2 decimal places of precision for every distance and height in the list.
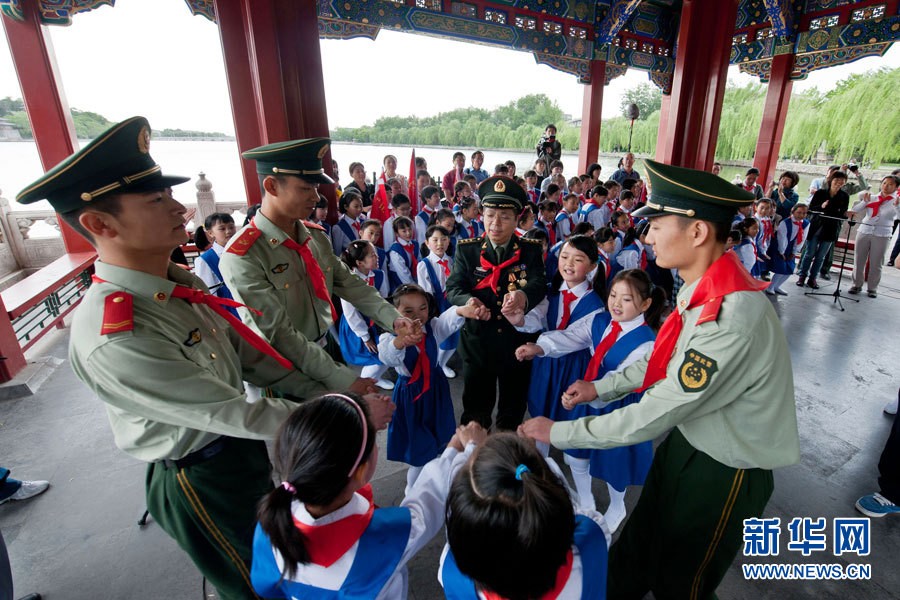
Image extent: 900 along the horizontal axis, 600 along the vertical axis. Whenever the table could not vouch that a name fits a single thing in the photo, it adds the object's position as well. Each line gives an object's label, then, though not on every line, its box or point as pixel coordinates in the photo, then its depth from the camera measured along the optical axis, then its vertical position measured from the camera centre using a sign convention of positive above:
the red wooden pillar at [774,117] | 9.59 +0.96
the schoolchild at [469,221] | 5.46 -0.71
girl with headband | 0.99 -0.84
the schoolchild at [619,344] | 2.16 -0.95
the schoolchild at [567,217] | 5.98 -0.73
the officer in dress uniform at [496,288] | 2.56 -0.73
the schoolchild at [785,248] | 6.14 -1.26
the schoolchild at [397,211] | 5.16 -0.52
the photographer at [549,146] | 9.52 +0.39
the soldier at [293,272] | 1.88 -0.50
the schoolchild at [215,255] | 3.85 -0.76
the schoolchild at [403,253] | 4.60 -0.91
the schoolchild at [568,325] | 2.50 -0.98
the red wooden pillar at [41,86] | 5.37 +1.13
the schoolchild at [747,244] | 5.16 -0.99
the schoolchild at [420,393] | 2.40 -1.28
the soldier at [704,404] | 1.28 -0.74
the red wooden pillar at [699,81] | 5.60 +1.05
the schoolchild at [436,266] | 3.97 -0.92
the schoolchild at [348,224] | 5.19 -0.66
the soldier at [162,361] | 1.16 -0.53
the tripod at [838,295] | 5.74 -1.87
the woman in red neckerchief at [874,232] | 5.84 -1.02
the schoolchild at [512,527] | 0.87 -0.74
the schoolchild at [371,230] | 4.35 -0.62
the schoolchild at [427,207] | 5.86 -0.57
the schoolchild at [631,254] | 4.73 -1.00
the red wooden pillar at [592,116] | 9.62 +1.06
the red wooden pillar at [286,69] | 4.37 +1.06
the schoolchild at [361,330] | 3.22 -1.23
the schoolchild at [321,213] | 5.00 -0.51
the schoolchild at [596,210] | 5.98 -0.65
